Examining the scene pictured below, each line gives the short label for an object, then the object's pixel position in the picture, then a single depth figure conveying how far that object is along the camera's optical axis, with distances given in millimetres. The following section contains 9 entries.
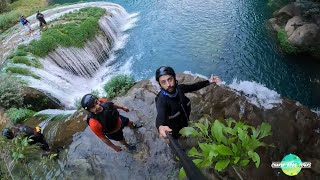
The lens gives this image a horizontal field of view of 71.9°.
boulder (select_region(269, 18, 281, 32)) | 14302
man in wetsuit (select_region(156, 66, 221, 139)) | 3554
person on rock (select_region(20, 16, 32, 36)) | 15081
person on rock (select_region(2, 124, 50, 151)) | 6194
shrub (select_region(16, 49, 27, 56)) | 12634
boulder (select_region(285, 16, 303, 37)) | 13233
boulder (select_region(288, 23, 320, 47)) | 12058
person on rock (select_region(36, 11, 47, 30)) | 15222
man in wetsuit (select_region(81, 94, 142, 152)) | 4463
